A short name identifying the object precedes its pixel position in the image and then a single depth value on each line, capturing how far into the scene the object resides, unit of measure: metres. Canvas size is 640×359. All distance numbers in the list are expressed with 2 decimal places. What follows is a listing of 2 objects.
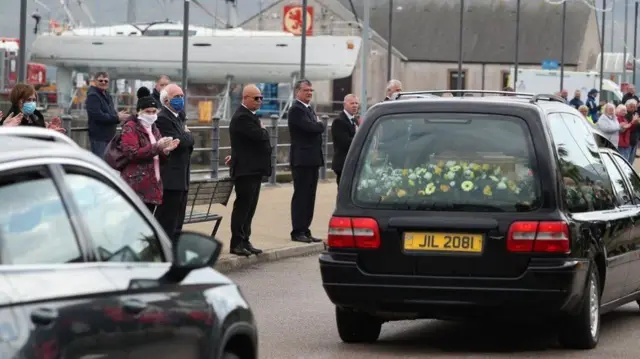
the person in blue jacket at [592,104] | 49.14
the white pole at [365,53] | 34.66
